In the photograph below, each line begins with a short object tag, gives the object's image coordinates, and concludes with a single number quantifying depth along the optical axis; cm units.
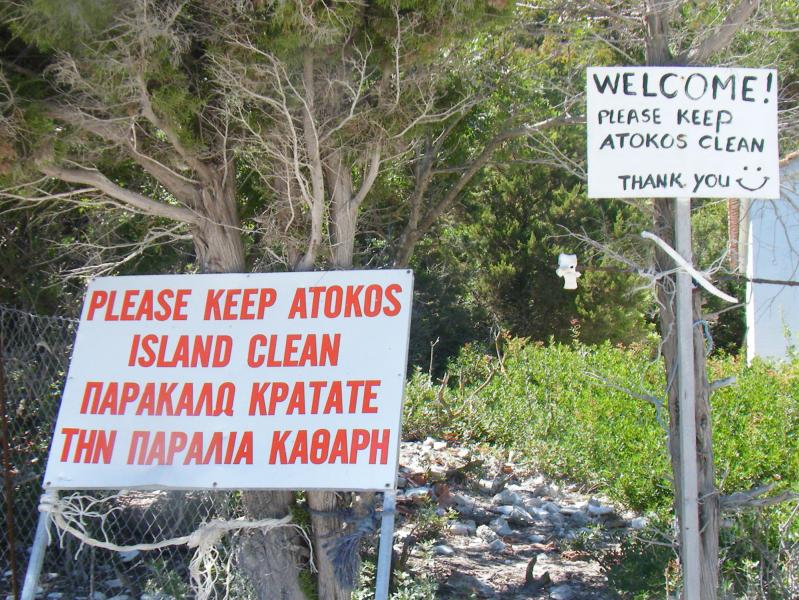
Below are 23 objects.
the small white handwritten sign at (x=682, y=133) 364
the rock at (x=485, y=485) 811
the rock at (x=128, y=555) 613
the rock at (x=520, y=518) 732
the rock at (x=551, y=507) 757
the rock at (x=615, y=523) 703
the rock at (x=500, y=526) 701
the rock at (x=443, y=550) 640
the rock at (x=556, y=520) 727
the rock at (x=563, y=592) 563
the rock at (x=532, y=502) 771
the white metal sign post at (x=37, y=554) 388
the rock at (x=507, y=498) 779
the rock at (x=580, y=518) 730
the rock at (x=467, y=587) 565
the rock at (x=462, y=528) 685
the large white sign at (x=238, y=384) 378
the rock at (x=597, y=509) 738
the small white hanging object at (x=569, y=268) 382
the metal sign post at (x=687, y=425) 363
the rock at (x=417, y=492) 724
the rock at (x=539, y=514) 743
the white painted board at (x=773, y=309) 1117
